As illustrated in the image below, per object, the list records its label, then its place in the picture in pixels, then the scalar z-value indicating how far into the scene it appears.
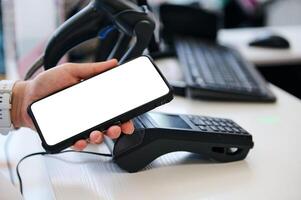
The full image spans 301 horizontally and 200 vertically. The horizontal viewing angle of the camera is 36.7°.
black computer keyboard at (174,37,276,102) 0.95
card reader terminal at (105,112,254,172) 0.66
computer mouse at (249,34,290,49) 1.36
